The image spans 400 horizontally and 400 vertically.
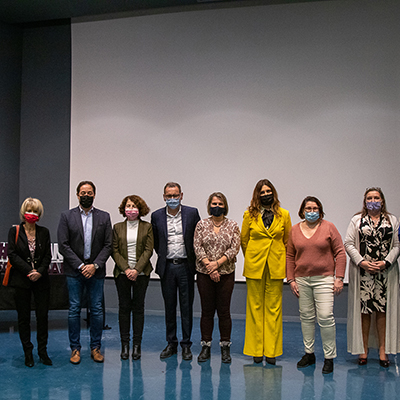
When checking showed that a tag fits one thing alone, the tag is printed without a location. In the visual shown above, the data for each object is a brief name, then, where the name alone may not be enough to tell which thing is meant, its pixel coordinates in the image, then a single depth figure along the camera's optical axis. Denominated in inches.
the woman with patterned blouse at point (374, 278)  163.3
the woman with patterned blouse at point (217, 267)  164.1
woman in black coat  160.6
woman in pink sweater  157.8
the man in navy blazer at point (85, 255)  164.1
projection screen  234.7
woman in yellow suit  163.2
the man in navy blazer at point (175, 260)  170.2
